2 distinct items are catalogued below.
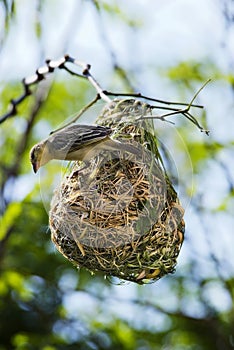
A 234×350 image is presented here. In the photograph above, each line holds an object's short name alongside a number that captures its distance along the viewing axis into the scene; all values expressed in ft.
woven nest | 16.97
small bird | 16.81
